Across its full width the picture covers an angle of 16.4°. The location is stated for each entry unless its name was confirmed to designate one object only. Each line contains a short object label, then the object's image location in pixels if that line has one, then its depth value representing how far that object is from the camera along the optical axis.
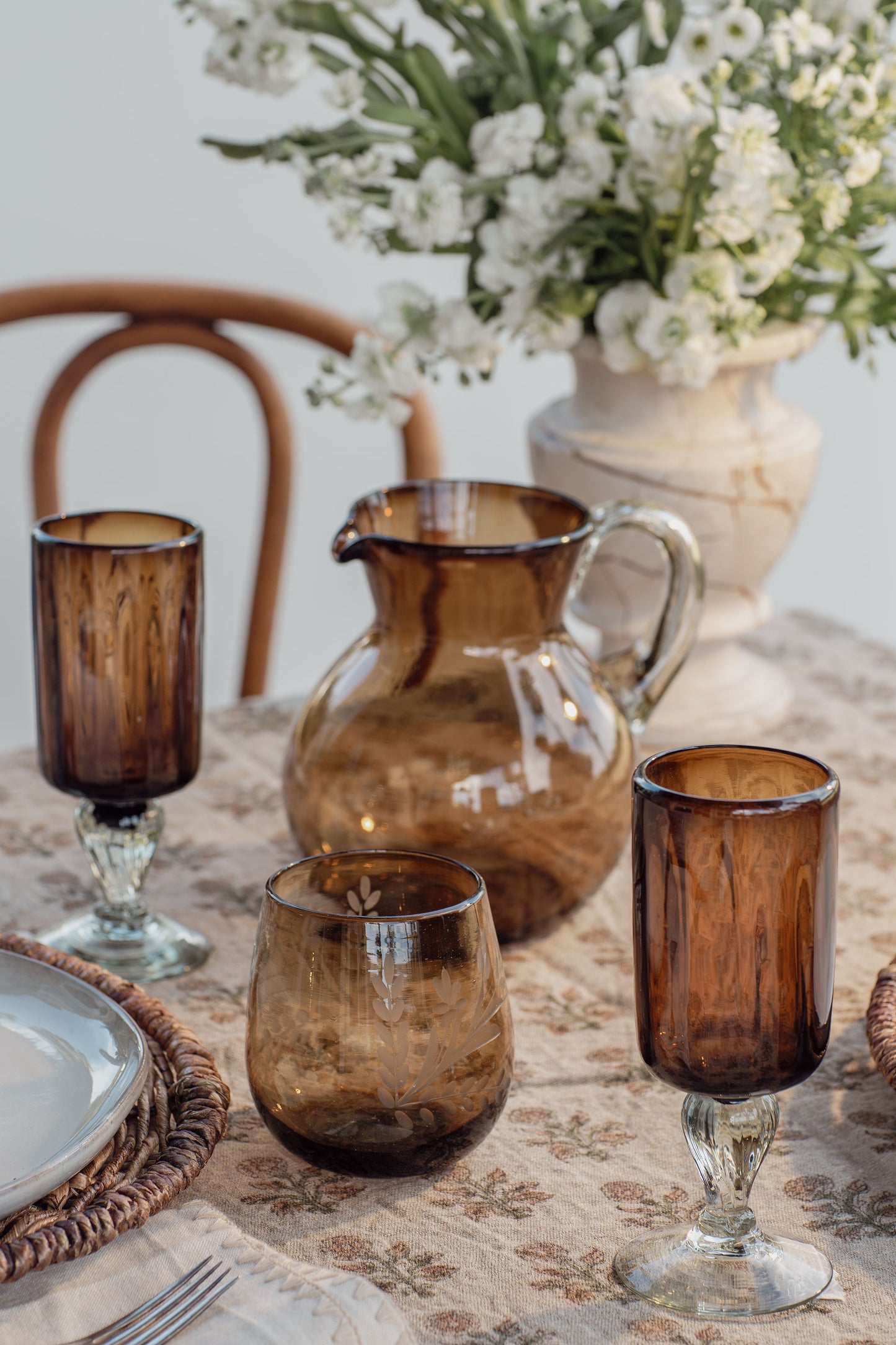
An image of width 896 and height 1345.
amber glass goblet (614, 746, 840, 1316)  1.08
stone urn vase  1.61
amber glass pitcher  1.33
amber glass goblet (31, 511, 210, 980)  1.31
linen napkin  1.07
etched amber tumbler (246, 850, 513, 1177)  1.12
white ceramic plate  1.11
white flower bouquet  1.52
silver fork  1.07
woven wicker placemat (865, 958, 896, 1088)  1.20
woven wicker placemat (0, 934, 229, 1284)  1.10
